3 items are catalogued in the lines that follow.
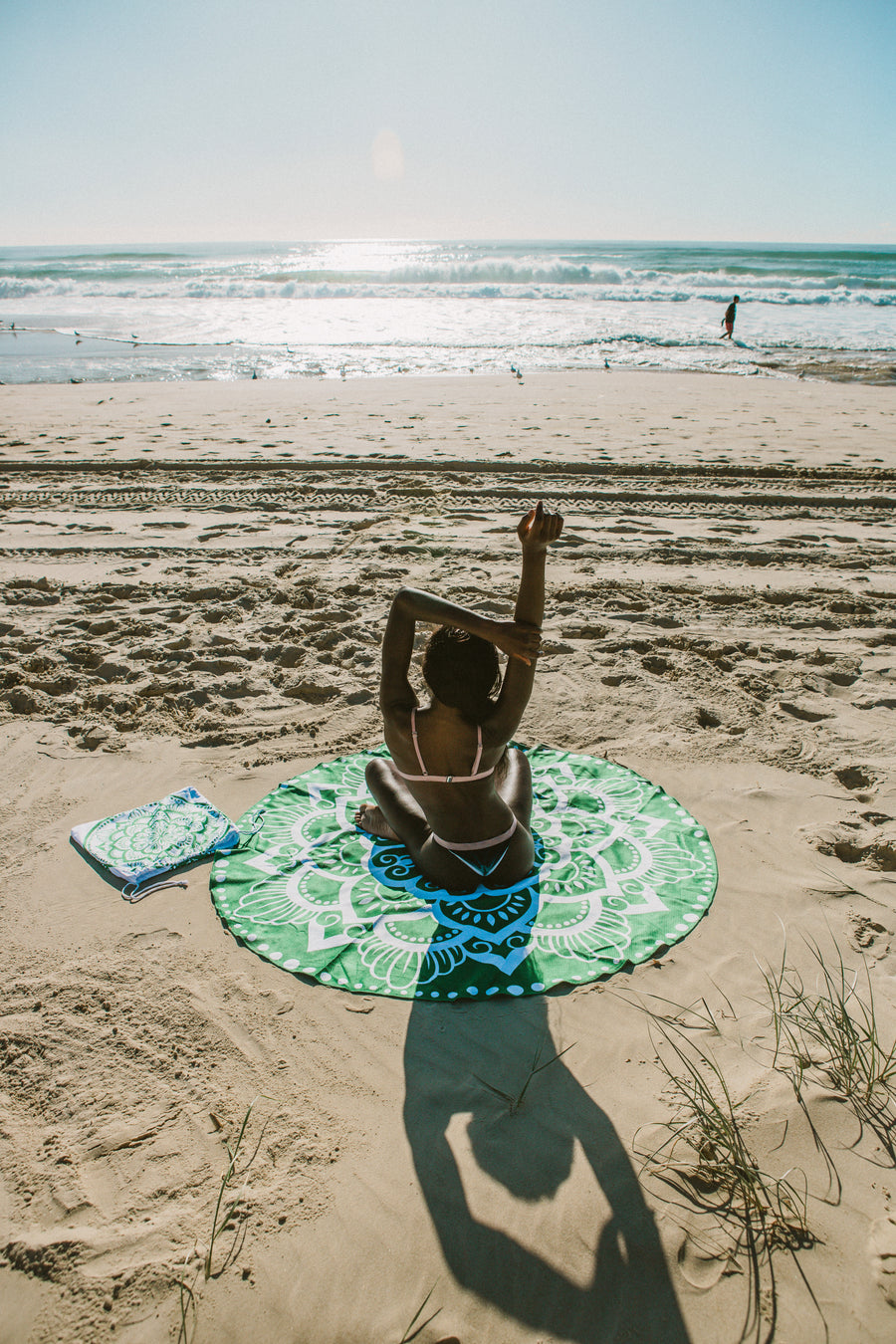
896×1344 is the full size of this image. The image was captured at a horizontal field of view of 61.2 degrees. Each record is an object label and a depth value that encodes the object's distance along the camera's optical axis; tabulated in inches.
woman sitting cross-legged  91.4
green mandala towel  92.4
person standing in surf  747.7
